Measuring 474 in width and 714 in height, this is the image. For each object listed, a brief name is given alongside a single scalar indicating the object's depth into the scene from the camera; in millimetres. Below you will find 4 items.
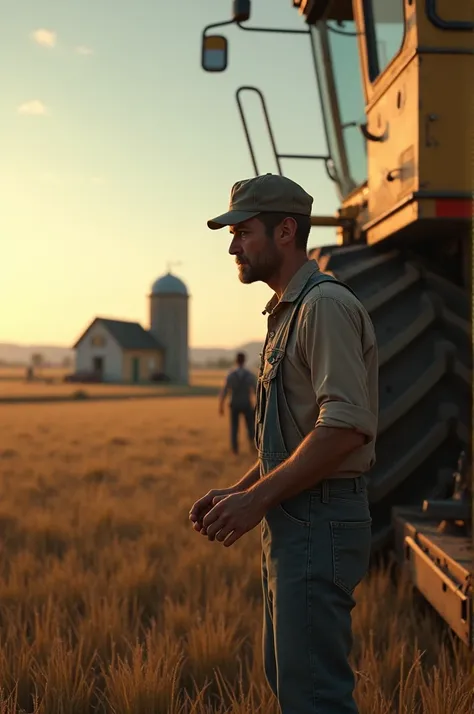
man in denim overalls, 1897
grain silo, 51125
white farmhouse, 48062
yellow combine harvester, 3607
